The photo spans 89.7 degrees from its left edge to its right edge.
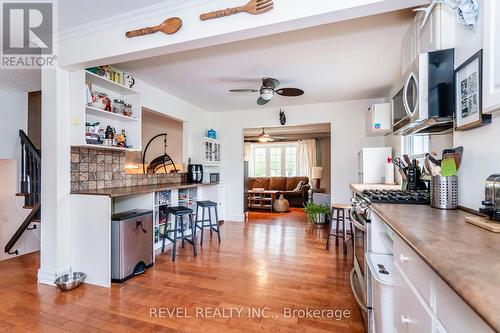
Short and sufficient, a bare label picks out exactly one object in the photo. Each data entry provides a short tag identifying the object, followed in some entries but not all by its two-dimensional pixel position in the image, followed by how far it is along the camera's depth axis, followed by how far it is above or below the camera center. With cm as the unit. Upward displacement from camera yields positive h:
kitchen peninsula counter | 240 -65
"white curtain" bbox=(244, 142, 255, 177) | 921 +38
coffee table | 687 -91
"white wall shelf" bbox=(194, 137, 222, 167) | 479 +28
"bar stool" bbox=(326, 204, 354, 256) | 326 -81
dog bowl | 229 -107
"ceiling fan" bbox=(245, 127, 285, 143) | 828 +93
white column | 242 -7
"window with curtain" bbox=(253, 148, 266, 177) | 920 +14
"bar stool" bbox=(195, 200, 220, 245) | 374 -58
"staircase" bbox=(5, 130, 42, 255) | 324 -20
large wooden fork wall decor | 164 +106
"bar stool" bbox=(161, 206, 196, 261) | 316 -61
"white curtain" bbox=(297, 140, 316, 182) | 845 +30
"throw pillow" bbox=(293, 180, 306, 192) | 729 -59
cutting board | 96 -24
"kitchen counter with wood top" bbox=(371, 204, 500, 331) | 50 -26
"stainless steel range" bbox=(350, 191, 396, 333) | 151 -50
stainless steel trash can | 247 -81
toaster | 106 -14
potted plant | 477 -90
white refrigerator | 375 +3
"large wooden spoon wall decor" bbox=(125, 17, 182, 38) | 190 +107
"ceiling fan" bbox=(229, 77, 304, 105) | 328 +98
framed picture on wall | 121 +37
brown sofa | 724 -62
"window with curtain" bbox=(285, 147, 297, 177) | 885 +17
